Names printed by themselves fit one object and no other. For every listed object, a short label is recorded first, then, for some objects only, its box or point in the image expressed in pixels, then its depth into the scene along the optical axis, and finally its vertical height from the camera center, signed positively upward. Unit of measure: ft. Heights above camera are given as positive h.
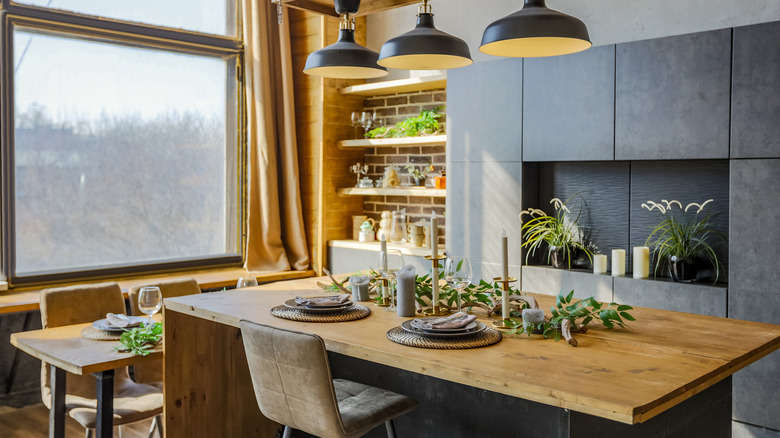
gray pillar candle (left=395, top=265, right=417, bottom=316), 7.90 -1.13
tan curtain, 16.96 +1.22
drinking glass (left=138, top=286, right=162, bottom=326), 9.29 -1.45
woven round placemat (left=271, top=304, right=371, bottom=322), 7.97 -1.43
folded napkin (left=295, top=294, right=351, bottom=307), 8.27 -1.32
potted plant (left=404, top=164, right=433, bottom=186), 16.35 +0.50
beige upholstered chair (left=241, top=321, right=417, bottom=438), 6.63 -1.95
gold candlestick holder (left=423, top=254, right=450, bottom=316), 7.81 -1.35
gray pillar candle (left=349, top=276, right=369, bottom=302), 9.06 -1.24
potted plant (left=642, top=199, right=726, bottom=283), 11.79 -0.79
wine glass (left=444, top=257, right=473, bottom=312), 7.98 -0.92
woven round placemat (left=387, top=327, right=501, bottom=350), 6.62 -1.44
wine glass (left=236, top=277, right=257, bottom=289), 10.61 -1.40
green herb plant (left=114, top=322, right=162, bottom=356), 8.88 -1.95
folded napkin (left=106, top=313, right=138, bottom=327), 9.70 -1.83
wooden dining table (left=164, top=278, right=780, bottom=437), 5.47 -1.51
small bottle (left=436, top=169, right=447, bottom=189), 15.70 +0.27
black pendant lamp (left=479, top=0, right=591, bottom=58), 6.93 +1.69
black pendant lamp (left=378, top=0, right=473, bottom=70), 7.98 +1.70
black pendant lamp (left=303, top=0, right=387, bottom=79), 9.07 +1.80
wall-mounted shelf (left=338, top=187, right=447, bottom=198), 15.51 +0.03
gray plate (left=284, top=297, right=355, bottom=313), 8.16 -1.38
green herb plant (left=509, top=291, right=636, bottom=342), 7.09 -1.31
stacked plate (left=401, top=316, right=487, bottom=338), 6.85 -1.39
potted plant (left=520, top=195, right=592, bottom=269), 13.32 -0.79
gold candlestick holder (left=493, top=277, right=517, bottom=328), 7.21 -1.00
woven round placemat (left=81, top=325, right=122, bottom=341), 9.37 -1.96
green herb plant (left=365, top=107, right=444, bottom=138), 15.90 +1.58
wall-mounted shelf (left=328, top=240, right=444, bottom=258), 15.40 -1.27
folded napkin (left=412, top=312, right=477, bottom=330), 6.97 -1.32
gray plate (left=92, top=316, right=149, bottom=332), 9.53 -1.87
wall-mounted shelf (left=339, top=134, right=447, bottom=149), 15.40 +1.22
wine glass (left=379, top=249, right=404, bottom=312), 8.64 -1.00
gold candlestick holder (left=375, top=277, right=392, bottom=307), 8.74 -1.33
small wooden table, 8.32 -2.05
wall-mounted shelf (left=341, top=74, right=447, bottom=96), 15.51 +2.55
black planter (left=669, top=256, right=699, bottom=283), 11.75 -1.27
